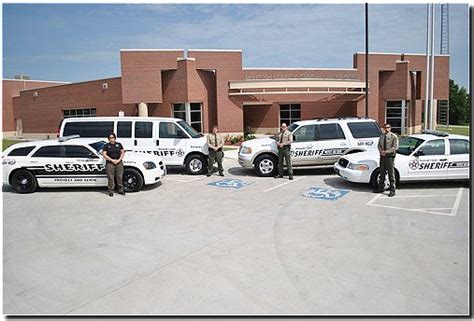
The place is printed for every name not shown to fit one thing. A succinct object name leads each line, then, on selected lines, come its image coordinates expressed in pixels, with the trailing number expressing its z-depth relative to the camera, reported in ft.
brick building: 90.43
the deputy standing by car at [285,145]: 41.96
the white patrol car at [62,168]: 36.96
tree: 202.19
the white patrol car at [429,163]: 35.42
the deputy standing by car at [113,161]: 35.40
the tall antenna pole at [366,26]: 76.21
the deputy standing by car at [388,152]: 33.24
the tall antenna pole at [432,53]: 86.28
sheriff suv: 44.34
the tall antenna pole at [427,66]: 88.12
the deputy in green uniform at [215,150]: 44.60
